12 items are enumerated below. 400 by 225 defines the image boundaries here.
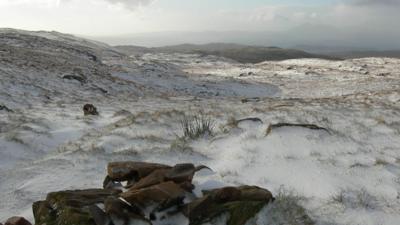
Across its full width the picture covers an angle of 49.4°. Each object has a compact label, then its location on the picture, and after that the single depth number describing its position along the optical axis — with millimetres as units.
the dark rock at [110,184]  6512
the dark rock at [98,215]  5203
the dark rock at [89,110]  15384
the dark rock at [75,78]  29898
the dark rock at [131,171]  6531
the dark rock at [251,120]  11109
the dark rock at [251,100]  24577
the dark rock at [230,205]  5418
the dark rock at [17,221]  5570
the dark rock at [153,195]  5500
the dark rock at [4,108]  16164
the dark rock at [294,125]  9977
